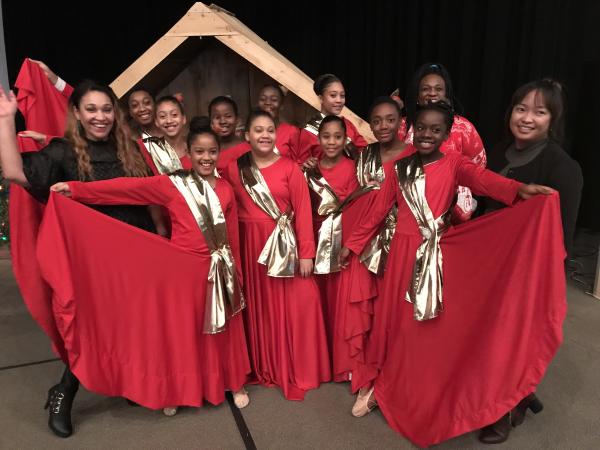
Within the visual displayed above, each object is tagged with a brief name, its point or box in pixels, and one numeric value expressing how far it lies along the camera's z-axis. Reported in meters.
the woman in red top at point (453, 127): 2.31
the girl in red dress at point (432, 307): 1.78
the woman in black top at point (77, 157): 1.77
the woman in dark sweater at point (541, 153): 1.80
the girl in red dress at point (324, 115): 2.57
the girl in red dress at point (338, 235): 2.23
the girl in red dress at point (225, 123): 2.56
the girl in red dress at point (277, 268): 2.17
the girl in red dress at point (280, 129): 2.72
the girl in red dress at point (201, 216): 1.95
